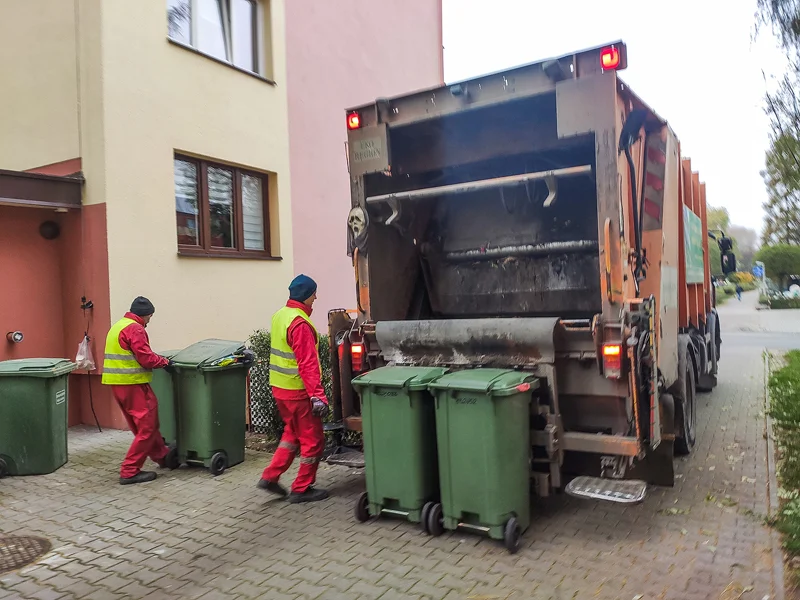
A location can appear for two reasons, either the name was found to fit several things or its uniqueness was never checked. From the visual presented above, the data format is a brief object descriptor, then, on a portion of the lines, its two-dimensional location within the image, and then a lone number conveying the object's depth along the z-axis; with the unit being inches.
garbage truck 155.2
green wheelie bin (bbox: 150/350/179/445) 219.0
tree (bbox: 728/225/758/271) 3231.1
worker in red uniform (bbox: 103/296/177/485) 200.5
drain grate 144.3
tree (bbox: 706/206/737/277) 2378.2
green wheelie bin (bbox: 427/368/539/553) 142.2
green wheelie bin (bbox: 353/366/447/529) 153.9
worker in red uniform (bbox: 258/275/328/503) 177.2
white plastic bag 266.4
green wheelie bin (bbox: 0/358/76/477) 205.8
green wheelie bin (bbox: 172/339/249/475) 209.0
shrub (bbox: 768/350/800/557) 148.6
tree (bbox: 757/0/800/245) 169.8
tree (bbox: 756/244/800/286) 1301.7
